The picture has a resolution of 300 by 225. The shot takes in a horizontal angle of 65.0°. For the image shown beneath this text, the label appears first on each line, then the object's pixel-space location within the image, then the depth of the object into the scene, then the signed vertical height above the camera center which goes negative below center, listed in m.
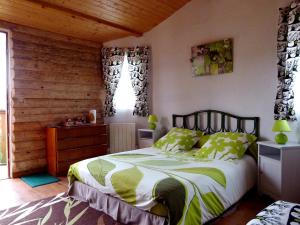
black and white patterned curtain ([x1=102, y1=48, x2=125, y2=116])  4.72 +0.72
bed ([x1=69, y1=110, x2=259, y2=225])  1.95 -0.74
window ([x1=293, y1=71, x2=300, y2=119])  2.79 +0.13
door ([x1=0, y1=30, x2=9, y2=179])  3.86 +0.60
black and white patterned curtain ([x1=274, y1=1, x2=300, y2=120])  2.72 +0.58
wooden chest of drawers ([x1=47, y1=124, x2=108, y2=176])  3.95 -0.68
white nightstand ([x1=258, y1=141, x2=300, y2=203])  2.61 -0.76
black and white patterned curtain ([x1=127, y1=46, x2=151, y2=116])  4.51 +0.60
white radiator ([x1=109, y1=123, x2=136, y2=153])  4.64 -0.60
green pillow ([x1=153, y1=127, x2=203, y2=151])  3.48 -0.52
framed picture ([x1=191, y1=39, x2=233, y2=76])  3.48 +0.75
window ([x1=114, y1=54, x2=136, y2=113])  4.74 +0.27
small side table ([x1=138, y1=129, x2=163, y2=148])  4.21 -0.56
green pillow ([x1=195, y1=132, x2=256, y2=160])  2.89 -0.51
